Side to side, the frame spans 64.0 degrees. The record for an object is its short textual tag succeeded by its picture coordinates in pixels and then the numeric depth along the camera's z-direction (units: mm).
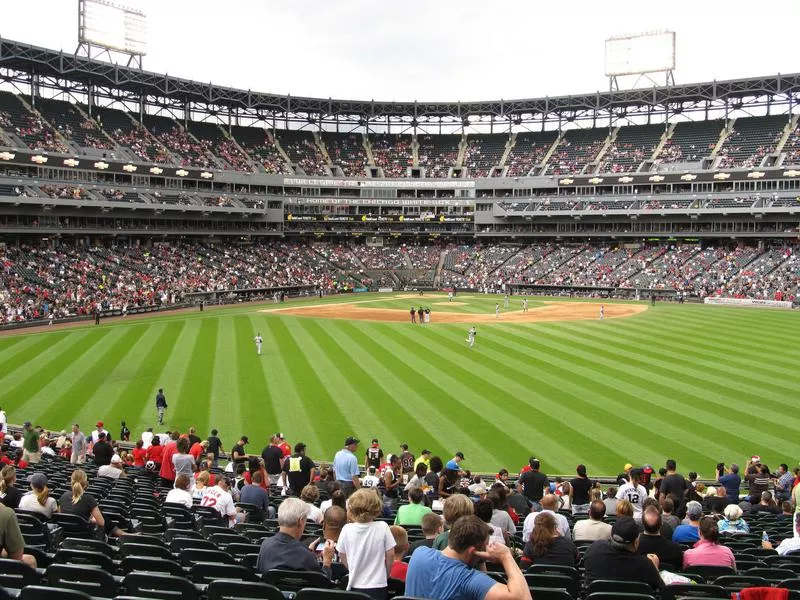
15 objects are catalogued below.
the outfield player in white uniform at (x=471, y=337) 40656
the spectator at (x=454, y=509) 5742
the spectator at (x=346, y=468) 13773
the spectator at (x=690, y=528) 9914
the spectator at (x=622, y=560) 6707
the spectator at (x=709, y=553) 8195
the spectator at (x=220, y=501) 10648
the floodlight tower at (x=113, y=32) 79750
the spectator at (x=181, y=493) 11172
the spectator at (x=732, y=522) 11570
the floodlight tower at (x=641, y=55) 94938
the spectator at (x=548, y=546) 7492
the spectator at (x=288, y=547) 6164
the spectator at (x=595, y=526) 8773
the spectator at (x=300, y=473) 13719
